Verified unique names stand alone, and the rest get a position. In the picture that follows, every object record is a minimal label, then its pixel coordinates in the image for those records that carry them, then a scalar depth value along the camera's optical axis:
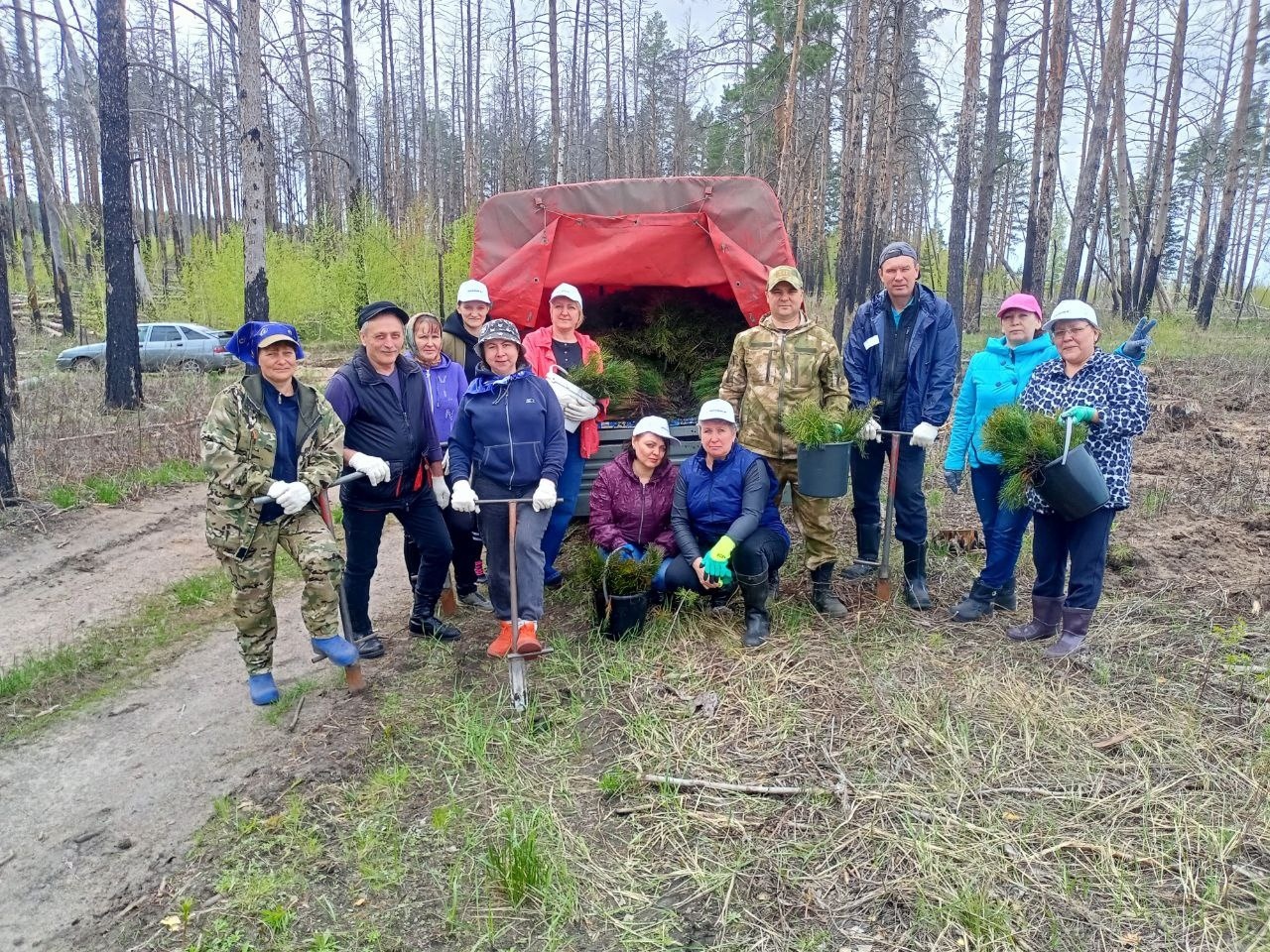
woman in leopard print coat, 3.98
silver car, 16.78
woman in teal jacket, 4.60
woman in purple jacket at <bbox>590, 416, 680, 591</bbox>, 4.68
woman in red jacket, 4.94
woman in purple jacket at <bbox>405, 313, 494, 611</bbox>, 4.95
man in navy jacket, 4.67
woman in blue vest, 4.45
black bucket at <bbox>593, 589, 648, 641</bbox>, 4.50
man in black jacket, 4.31
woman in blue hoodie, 4.34
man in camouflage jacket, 4.73
